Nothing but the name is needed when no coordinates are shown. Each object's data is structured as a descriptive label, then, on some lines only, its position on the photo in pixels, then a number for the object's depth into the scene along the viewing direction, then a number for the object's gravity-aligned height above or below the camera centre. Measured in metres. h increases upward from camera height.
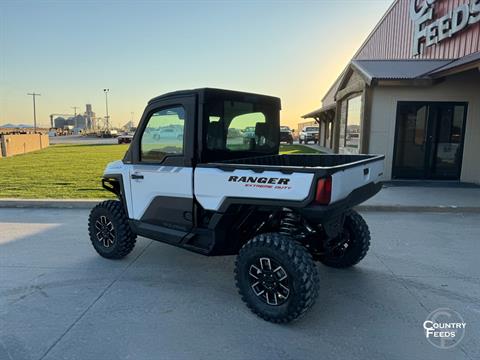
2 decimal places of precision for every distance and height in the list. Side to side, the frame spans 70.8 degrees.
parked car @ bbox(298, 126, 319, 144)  34.78 +0.44
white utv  2.86 -0.54
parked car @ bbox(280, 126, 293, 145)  31.63 +0.34
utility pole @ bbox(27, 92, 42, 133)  78.31 +3.64
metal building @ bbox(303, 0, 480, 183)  9.73 +0.94
